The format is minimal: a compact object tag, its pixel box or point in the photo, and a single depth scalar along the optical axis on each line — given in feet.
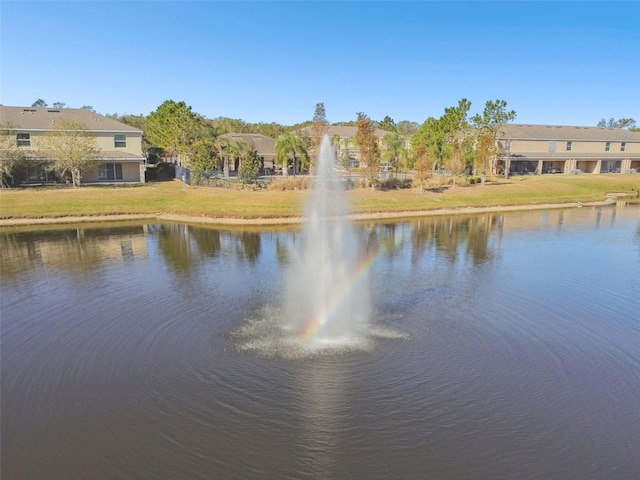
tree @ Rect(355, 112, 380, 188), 172.47
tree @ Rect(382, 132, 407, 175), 210.18
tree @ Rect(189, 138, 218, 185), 180.34
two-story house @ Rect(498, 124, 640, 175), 264.72
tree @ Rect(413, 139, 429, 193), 177.58
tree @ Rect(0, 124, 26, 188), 159.74
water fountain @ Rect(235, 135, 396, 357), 54.34
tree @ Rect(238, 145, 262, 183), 173.27
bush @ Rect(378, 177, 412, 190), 189.47
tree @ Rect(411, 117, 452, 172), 226.79
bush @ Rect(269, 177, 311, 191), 174.50
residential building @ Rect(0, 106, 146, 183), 180.24
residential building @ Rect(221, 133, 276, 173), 240.73
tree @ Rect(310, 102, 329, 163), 179.32
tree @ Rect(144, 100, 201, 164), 205.05
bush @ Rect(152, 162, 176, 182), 216.49
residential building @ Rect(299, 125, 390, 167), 251.80
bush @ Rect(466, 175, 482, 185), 212.64
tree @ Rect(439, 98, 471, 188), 228.02
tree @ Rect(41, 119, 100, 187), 165.27
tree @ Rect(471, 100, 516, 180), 220.43
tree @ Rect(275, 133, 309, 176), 207.82
